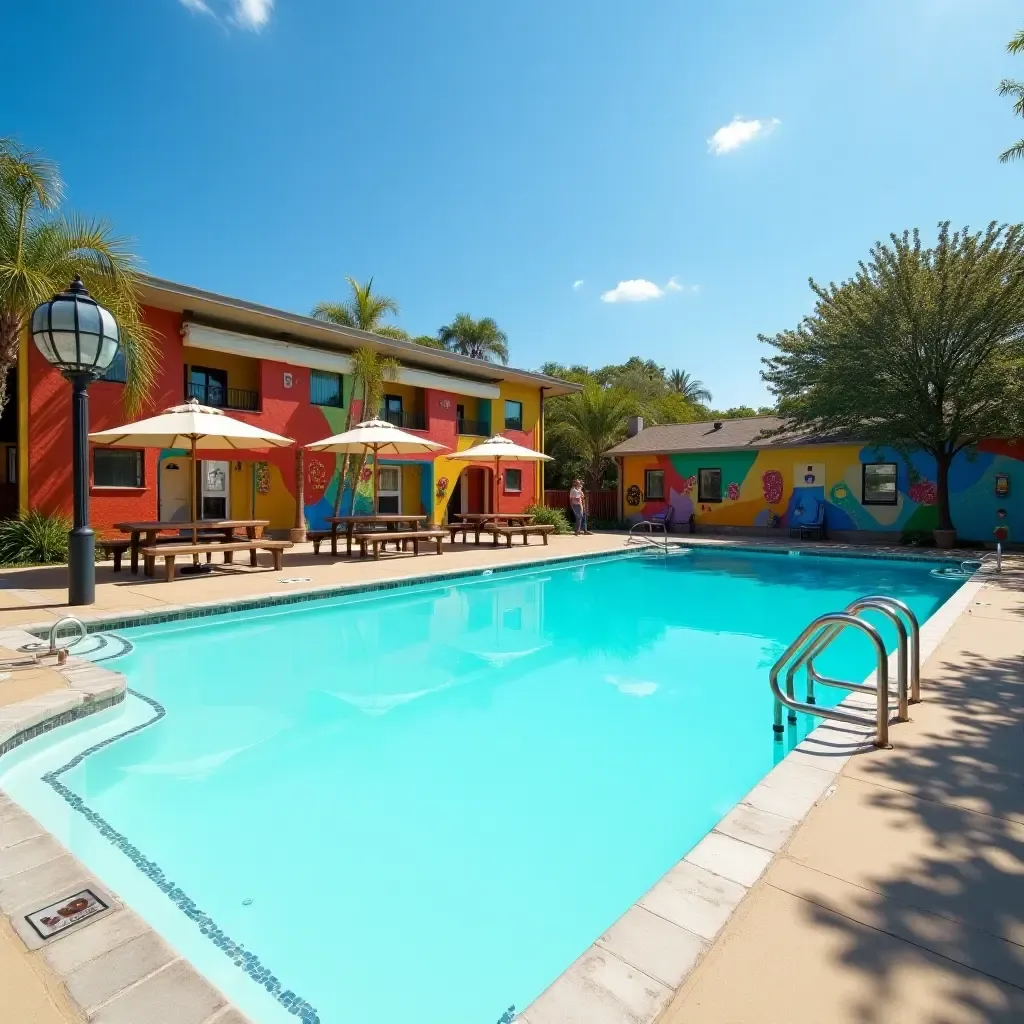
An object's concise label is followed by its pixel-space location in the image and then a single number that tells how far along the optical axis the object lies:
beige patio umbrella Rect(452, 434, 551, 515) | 15.30
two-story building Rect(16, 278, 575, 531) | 12.56
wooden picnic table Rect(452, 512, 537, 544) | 15.44
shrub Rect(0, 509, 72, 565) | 11.04
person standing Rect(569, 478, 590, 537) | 18.72
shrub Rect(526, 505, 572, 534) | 20.38
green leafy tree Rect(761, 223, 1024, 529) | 14.61
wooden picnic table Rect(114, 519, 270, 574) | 9.72
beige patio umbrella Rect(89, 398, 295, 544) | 9.82
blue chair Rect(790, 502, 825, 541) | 18.86
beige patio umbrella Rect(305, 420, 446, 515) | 12.78
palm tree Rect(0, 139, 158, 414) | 9.70
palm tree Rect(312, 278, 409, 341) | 19.55
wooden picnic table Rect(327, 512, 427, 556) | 12.73
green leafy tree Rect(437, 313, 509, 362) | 32.19
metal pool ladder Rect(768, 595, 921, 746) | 3.45
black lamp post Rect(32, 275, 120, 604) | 7.31
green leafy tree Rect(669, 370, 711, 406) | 44.16
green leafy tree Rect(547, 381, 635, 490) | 23.84
